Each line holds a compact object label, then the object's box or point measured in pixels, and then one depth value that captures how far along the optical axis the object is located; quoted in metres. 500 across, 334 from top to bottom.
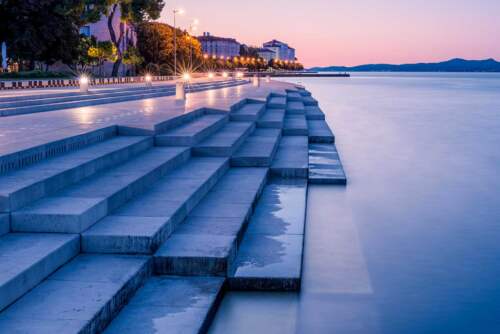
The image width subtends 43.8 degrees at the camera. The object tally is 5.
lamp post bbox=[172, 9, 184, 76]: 49.13
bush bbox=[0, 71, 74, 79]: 39.34
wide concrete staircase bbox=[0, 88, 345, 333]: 4.89
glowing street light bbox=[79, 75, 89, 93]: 23.55
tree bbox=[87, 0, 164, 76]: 55.91
